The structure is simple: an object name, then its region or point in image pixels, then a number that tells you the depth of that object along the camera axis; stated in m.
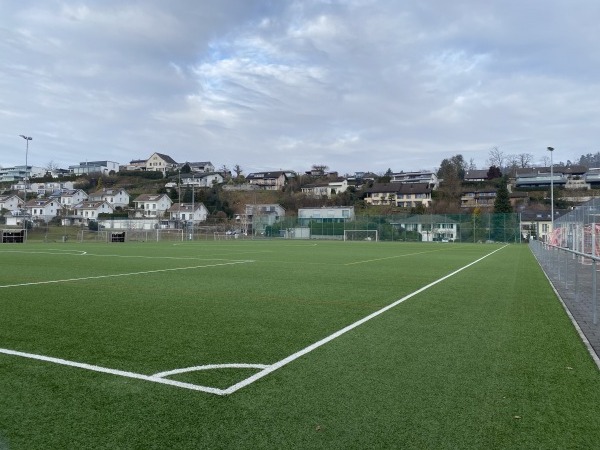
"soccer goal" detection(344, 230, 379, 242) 65.27
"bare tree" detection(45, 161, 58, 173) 153.00
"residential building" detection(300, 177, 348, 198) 120.75
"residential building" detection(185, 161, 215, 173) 155.25
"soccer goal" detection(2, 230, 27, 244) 45.59
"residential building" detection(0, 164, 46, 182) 150.65
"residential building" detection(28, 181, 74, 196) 131.88
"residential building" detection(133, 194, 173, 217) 109.19
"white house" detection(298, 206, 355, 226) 89.12
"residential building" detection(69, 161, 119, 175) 151.59
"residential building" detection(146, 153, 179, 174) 152.25
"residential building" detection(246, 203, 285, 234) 75.69
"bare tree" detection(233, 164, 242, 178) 143.14
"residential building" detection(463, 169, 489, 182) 116.25
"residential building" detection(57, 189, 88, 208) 115.44
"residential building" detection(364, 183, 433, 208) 105.25
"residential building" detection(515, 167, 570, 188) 105.94
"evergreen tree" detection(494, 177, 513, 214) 81.69
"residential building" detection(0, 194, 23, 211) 109.56
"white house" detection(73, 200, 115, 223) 105.38
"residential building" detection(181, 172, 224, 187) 131.88
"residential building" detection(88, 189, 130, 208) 112.69
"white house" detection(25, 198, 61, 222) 107.25
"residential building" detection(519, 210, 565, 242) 73.00
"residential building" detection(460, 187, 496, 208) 99.94
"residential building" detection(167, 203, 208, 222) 103.59
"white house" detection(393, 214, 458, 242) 63.75
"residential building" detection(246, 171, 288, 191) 140.25
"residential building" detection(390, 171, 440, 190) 117.41
